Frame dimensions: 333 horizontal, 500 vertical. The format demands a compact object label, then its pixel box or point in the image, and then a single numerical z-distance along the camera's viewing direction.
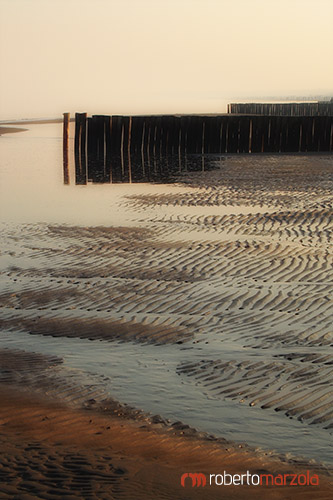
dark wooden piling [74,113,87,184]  29.46
